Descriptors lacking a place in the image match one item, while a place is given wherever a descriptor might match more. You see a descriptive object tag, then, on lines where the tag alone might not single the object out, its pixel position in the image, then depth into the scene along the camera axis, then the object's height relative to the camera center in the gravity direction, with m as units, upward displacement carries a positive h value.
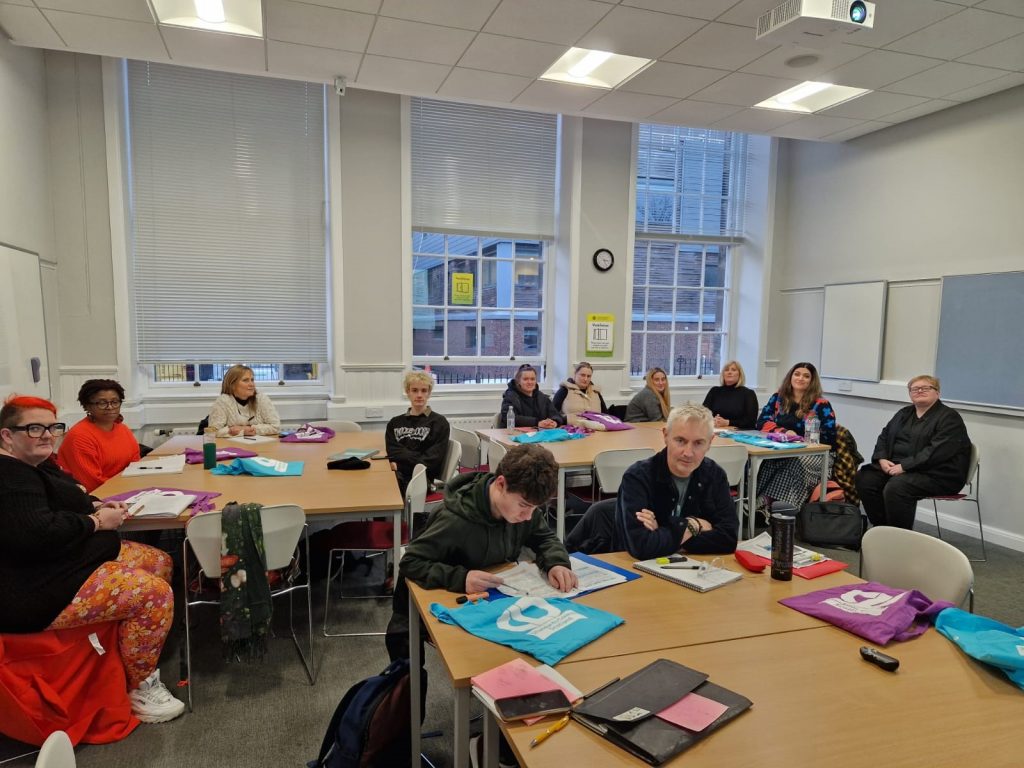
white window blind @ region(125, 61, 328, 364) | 5.33 +0.90
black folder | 1.24 -0.85
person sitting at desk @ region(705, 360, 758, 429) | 5.71 -0.72
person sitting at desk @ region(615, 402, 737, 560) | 2.33 -0.70
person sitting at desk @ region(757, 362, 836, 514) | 4.86 -0.85
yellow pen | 1.26 -0.86
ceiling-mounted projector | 3.31 +1.69
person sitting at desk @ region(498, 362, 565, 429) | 5.48 -0.74
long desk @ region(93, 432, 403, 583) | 2.96 -0.90
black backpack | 1.99 -1.33
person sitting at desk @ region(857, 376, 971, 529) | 4.43 -0.98
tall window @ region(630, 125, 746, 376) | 6.96 +0.96
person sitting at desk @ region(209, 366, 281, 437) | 4.61 -0.71
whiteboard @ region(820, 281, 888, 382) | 5.87 -0.03
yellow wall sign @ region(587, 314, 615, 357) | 6.53 -0.13
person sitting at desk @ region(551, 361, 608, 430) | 5.91 -0.71
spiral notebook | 2.03 -0.86
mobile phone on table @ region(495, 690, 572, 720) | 1.32 -0.84
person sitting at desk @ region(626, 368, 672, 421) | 5.96 -0.76
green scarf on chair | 2.62 -1.14
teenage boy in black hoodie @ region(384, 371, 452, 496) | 4.18 -0.82
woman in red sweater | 3.33 -0.71
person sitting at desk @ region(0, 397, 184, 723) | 2.21 -0.95
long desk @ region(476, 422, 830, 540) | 4.07 -0.91
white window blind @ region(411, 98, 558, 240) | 6.08 +1.54
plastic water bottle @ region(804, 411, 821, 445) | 4.81 -0.81
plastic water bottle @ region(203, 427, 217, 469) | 3.57 -0.81
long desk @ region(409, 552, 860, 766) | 1.56 -0.86
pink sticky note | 1.30 -0.85
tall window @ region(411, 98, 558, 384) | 6.14 +0.88
